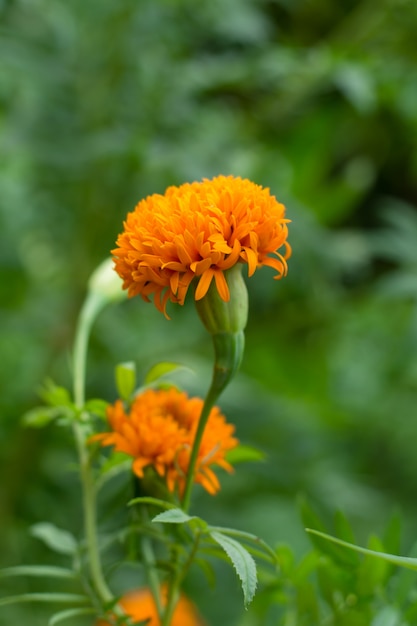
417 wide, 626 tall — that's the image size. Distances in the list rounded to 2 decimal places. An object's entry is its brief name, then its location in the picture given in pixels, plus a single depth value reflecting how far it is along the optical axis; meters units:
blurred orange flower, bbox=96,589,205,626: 1.14
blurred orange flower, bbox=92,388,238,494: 0.90
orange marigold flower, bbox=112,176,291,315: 0.88
